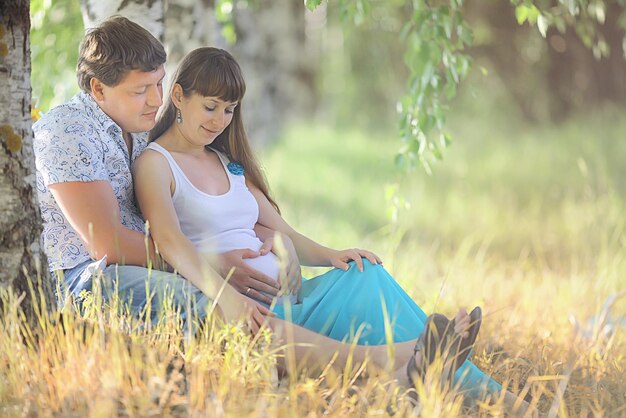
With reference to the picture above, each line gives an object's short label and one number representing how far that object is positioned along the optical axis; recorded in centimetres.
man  597
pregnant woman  584
